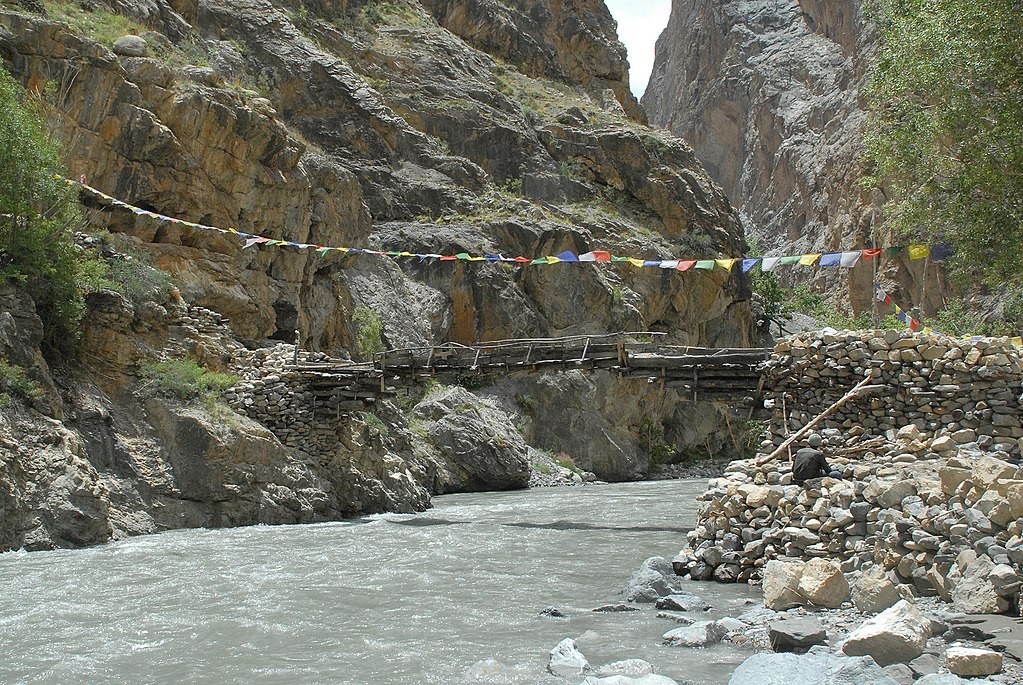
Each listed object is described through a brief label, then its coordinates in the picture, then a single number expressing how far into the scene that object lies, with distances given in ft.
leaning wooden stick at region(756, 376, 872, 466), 42.91
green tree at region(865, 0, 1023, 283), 44.24
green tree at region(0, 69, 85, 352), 52.19
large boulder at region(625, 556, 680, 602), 29.86
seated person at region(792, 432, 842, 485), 35.81
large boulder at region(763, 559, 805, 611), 26.71
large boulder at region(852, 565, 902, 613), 25.17
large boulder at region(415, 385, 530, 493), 97.96
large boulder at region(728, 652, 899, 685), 19.02
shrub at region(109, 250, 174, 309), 60.75
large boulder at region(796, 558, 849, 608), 26.08
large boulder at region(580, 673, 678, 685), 19.27
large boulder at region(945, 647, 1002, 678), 18.90
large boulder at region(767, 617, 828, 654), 21.80
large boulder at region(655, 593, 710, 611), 28.09
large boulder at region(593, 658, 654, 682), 20.48
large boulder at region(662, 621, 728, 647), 23.62
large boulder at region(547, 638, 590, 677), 20.98
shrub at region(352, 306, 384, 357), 104.78
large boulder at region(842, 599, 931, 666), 20.25
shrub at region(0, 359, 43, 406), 46.93
